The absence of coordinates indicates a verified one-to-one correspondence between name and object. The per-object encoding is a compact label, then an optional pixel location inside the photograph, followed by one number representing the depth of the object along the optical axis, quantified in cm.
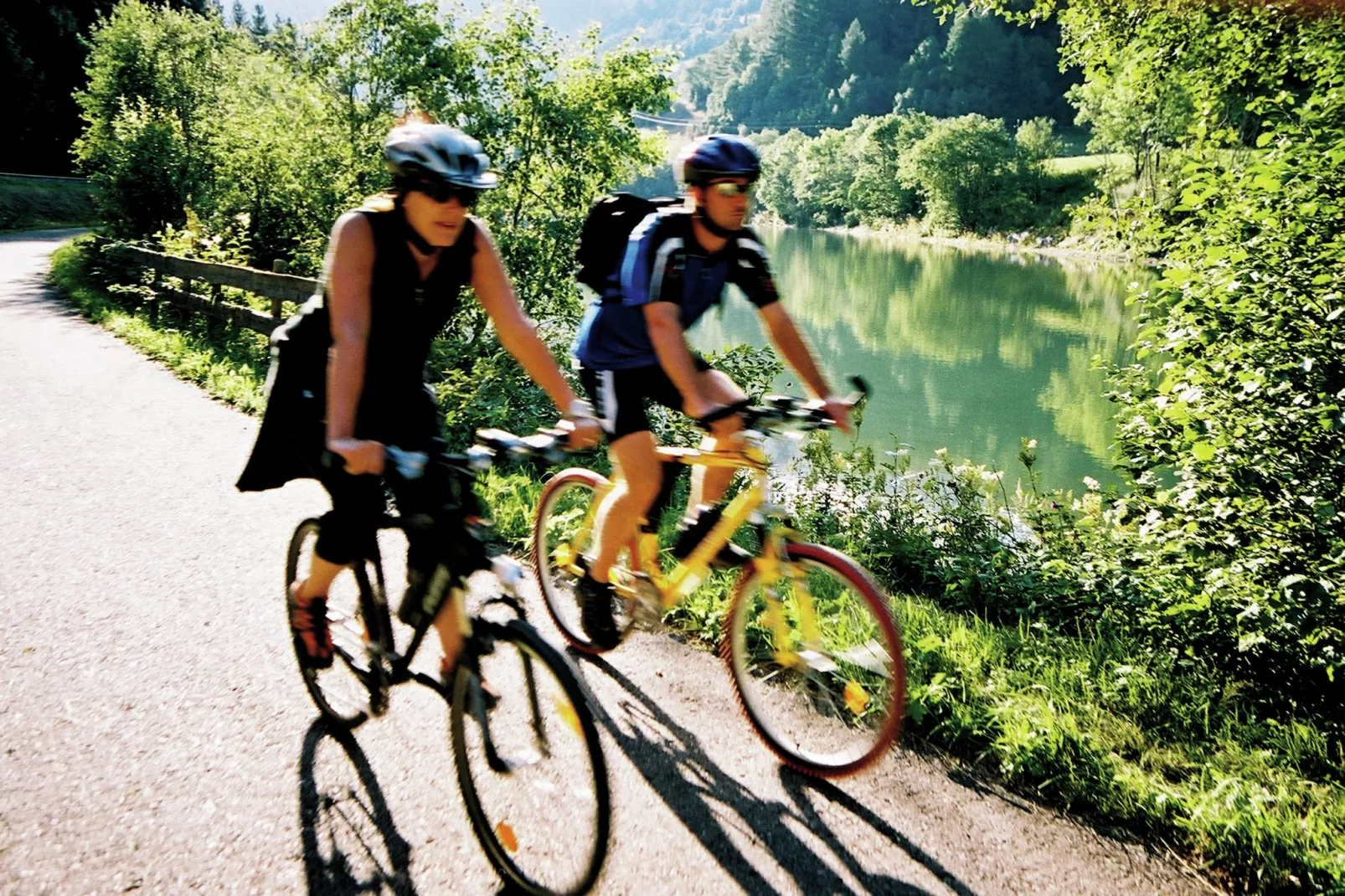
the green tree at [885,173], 8125
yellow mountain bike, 301
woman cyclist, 252
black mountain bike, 235
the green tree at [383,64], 1079
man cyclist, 323
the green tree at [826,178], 9000
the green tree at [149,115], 1573
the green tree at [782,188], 9912
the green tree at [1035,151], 7056
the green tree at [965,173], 7000
